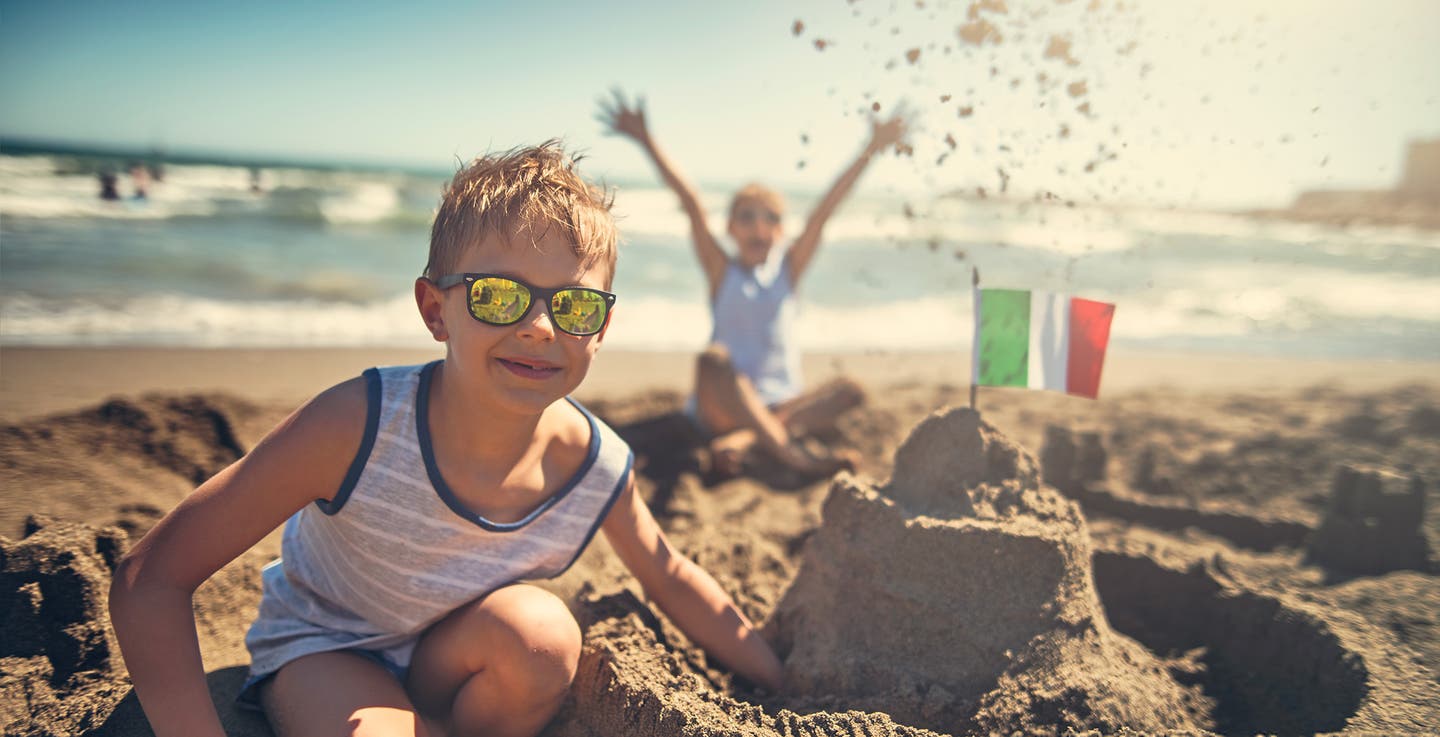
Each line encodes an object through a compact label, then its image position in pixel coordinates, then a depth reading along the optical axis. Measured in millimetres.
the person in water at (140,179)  17639
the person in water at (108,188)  15648
